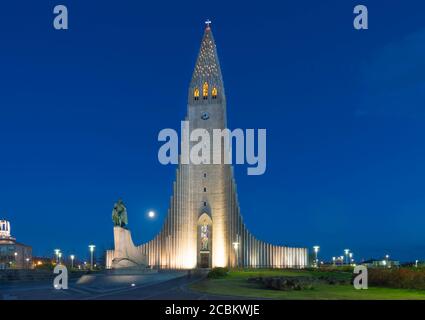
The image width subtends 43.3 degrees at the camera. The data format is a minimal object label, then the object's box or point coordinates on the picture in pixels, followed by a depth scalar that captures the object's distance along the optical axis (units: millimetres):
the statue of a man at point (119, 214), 40812
